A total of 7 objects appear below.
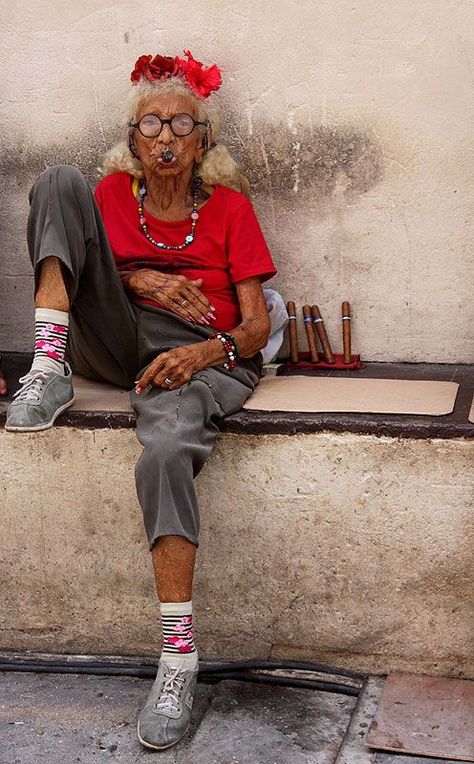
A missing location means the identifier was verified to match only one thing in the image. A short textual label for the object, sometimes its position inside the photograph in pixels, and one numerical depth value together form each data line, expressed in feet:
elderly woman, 10.59
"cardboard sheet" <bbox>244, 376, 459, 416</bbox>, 11.71
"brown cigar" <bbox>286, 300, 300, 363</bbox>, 14.19
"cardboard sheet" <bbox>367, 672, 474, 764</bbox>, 10.15
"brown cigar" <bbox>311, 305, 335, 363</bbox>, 14.03
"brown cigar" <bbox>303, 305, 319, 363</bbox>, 14.10
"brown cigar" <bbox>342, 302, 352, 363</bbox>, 13.99
